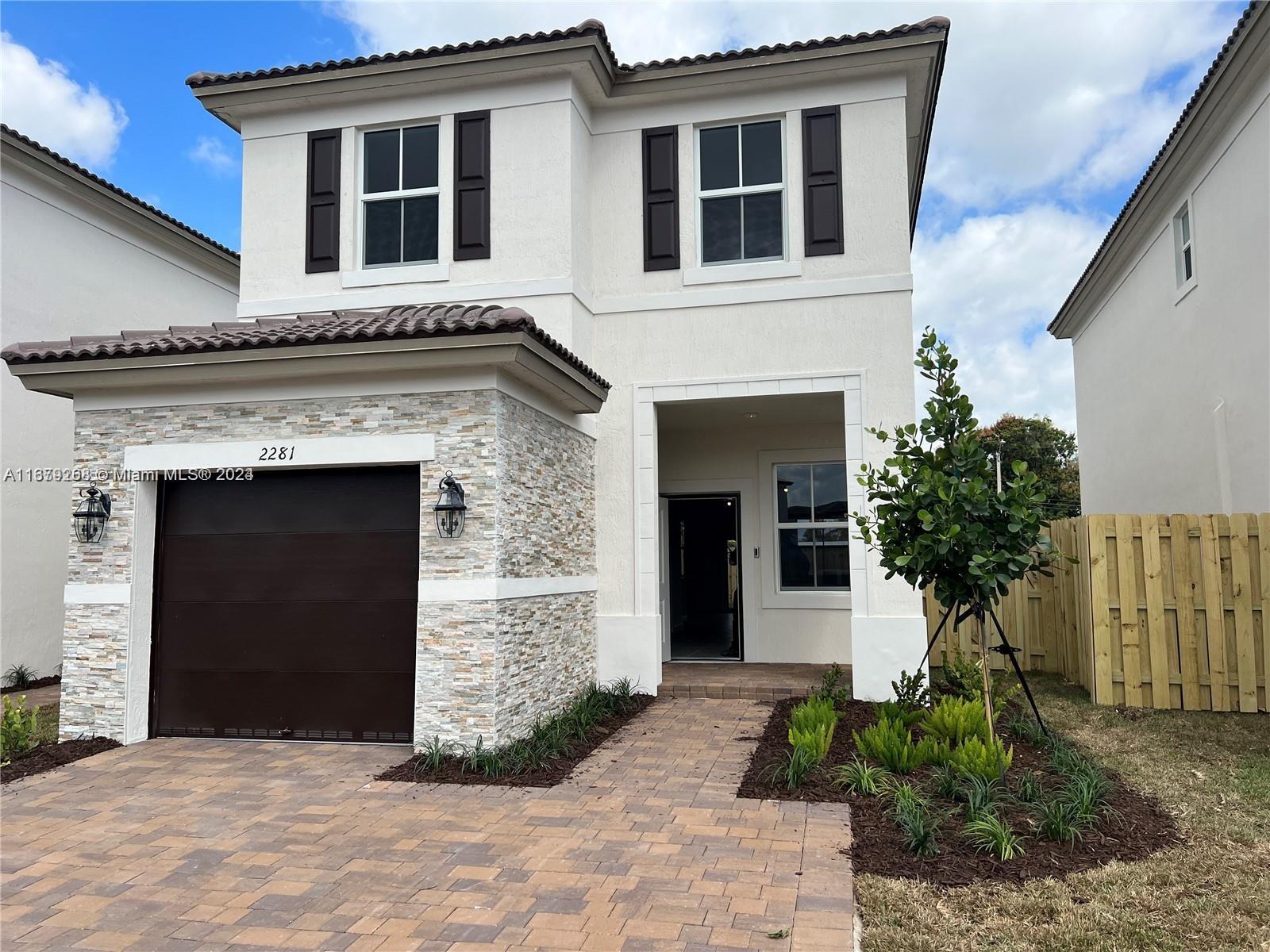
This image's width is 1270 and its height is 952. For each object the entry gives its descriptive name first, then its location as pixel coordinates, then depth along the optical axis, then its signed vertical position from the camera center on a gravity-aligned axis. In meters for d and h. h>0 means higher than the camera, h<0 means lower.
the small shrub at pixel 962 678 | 8.78 -1.29
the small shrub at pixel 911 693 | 8.41 -1.35
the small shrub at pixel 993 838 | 5.04 -1.65
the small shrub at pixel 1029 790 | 5.87 -1.59
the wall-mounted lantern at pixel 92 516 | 7.93 +0.39
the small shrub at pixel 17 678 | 11.09 -1.50
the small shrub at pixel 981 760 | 6.06 -1.44
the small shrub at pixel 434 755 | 6.88 -1.57
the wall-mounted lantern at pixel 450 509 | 7.24 +0.40
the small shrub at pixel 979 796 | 5.50 -1.58
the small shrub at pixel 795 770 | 6.40 -1.59
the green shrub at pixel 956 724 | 7.15 -1.39
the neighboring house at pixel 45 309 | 11.32 +3.46
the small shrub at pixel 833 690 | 8.87 -1.40
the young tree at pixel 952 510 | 6.41 +0.33
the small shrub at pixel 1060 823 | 5.25 -1.63
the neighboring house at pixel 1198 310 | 10.27 +3.51
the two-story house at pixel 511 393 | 7.55 +1.59
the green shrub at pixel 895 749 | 6.59 -1.48
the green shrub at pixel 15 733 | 7.45 -1.48
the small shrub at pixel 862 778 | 6.19 -1.61
